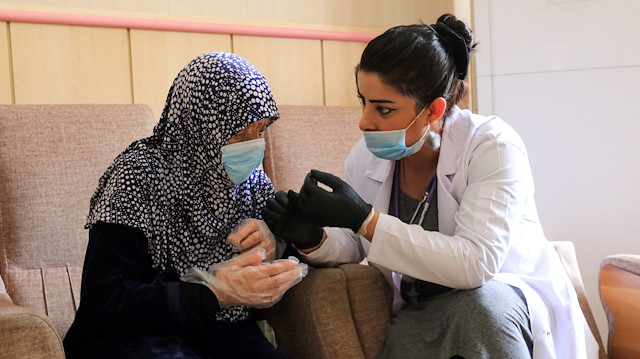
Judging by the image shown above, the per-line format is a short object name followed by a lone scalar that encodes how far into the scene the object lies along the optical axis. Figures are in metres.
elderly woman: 1.40
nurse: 1.45
